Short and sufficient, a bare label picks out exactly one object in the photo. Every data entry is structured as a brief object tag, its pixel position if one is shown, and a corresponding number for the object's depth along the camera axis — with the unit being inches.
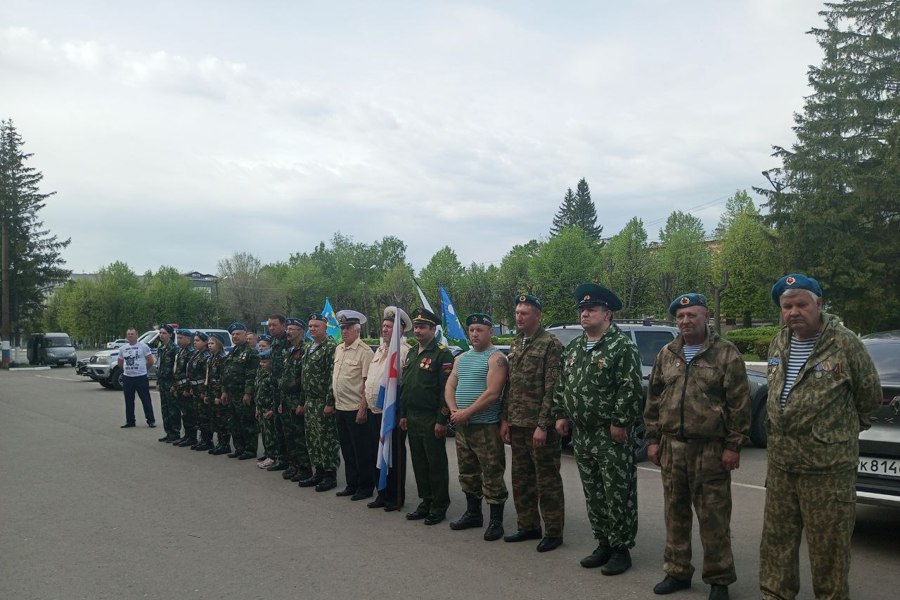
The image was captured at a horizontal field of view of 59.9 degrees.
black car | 219.6
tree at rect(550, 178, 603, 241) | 3885.3
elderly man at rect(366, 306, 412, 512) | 306.8
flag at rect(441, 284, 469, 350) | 333.4
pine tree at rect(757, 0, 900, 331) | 1246.3
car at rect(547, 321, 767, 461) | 434.0
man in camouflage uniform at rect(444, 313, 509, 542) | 256.5
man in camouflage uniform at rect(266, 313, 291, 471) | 383.6
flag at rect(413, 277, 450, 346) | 311.8
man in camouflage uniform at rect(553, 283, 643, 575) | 217.2
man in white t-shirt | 563.5
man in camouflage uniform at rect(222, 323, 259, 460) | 430.6
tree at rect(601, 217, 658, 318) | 1887.3
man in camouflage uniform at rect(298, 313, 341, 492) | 343.0
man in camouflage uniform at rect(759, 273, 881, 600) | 171.0
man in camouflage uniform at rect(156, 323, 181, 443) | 500.7
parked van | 1642.5
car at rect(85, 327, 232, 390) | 944.3
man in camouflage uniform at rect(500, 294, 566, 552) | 241.6
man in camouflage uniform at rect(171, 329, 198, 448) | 483.5
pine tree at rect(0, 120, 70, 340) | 2017.7
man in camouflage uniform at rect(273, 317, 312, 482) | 365.4
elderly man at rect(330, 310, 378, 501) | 324.2
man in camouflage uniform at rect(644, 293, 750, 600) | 193.5
